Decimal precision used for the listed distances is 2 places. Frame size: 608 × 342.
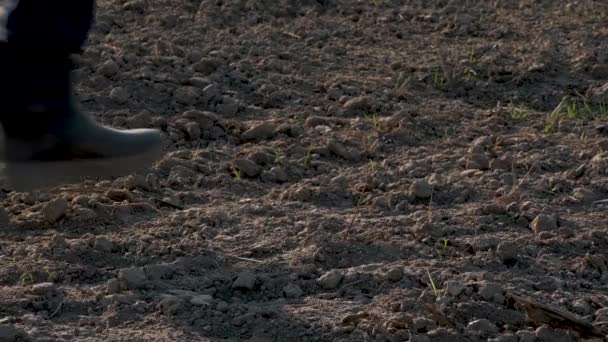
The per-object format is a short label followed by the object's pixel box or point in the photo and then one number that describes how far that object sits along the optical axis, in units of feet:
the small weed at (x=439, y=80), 28.40
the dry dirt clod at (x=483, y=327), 18.63
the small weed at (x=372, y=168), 24.00
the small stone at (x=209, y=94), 27.22
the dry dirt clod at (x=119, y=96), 26.78
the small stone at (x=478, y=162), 24.22
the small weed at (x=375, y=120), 25.91
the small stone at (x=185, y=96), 27.07
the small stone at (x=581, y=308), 19.17
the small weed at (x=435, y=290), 19.31
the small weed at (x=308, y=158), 24.47
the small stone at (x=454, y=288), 19.31
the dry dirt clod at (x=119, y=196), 22.72
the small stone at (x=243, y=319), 18.70
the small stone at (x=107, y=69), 27.76
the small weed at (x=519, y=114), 26.71
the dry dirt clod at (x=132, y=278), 19.60
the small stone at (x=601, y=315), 18.99
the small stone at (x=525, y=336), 18.45
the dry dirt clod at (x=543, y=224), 21.61
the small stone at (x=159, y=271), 20.01
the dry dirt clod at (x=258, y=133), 25.61
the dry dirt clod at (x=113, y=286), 19.42
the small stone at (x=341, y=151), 24.85
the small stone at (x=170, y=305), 18.84
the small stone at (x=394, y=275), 19.88
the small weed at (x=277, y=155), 24.39
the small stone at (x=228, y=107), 26.84
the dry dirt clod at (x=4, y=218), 21.74
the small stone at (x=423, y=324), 18.56
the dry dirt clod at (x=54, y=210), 21.83
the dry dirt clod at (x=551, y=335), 18.52
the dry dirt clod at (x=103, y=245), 20.74
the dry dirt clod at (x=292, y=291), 19.61
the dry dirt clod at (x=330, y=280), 19.84
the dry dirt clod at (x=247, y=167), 23.99
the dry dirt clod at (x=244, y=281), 19.77
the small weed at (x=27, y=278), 19.74
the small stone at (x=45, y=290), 19.30
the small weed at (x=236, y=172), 23.98
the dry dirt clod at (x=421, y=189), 22.95
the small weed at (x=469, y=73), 28.84
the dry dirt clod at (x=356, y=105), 27.07
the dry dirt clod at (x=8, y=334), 17.88
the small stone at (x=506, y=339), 18.40
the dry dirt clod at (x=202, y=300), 19.03
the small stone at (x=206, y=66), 28.58
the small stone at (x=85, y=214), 21.86
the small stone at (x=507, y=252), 20.68
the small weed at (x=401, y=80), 28.19
